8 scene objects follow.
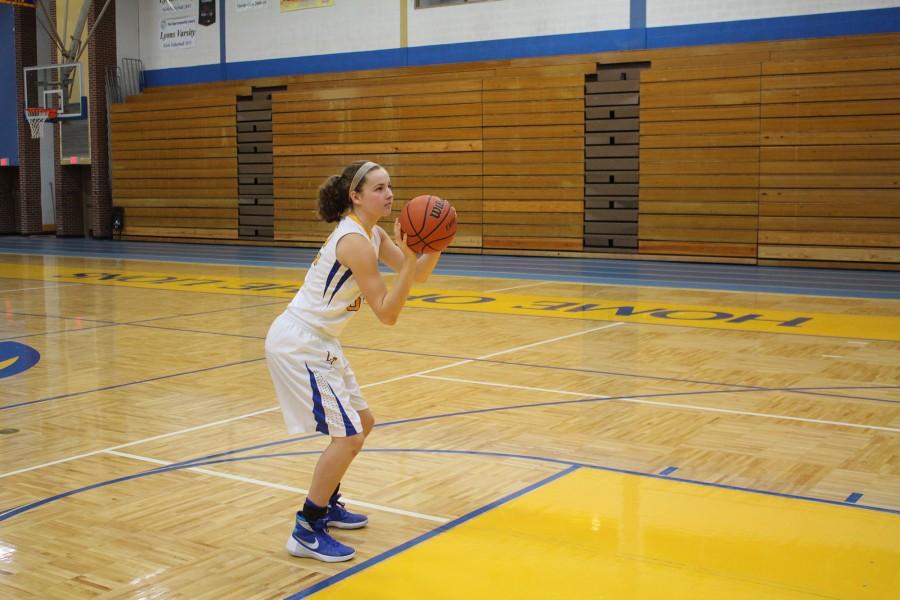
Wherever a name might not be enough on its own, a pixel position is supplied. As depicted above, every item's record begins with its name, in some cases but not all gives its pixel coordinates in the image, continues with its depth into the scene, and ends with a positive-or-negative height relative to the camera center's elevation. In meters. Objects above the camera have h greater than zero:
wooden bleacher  14.00 +0.68
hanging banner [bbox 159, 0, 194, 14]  20.91 +3.92
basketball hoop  20.86 +1.53
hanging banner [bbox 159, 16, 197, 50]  20.98 +3.35
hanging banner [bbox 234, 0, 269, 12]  19.78 +3.72
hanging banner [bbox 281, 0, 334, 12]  19.02 +3.60
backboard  21.28 +2.18
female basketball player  3.39 -0.50
